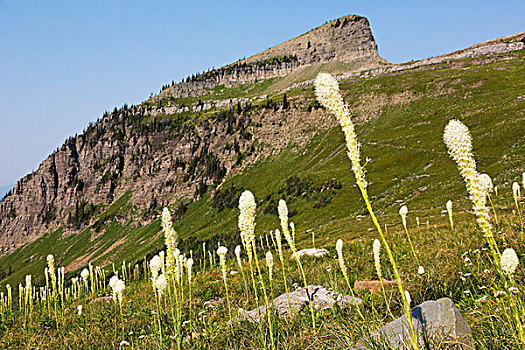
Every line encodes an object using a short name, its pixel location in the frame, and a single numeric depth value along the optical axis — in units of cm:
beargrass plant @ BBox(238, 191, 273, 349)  591
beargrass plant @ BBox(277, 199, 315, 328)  666
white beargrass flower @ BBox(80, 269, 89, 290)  1393
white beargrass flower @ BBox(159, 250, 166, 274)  702
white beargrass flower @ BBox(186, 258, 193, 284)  973
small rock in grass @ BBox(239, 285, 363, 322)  793
